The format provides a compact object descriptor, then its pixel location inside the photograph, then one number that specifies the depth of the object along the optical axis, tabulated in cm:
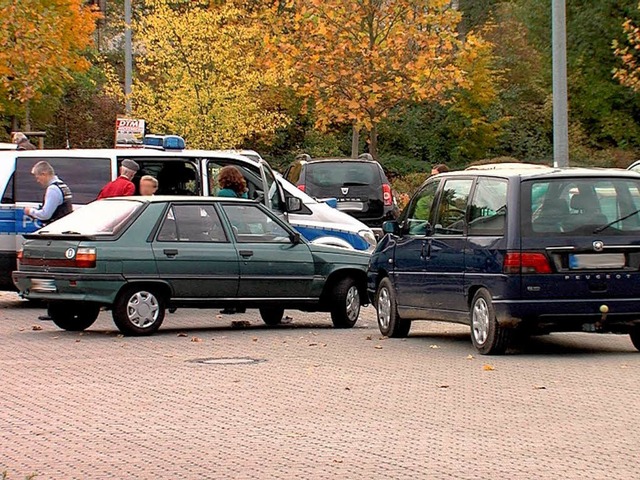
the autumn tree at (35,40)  3431
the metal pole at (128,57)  3778
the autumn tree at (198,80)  4069
